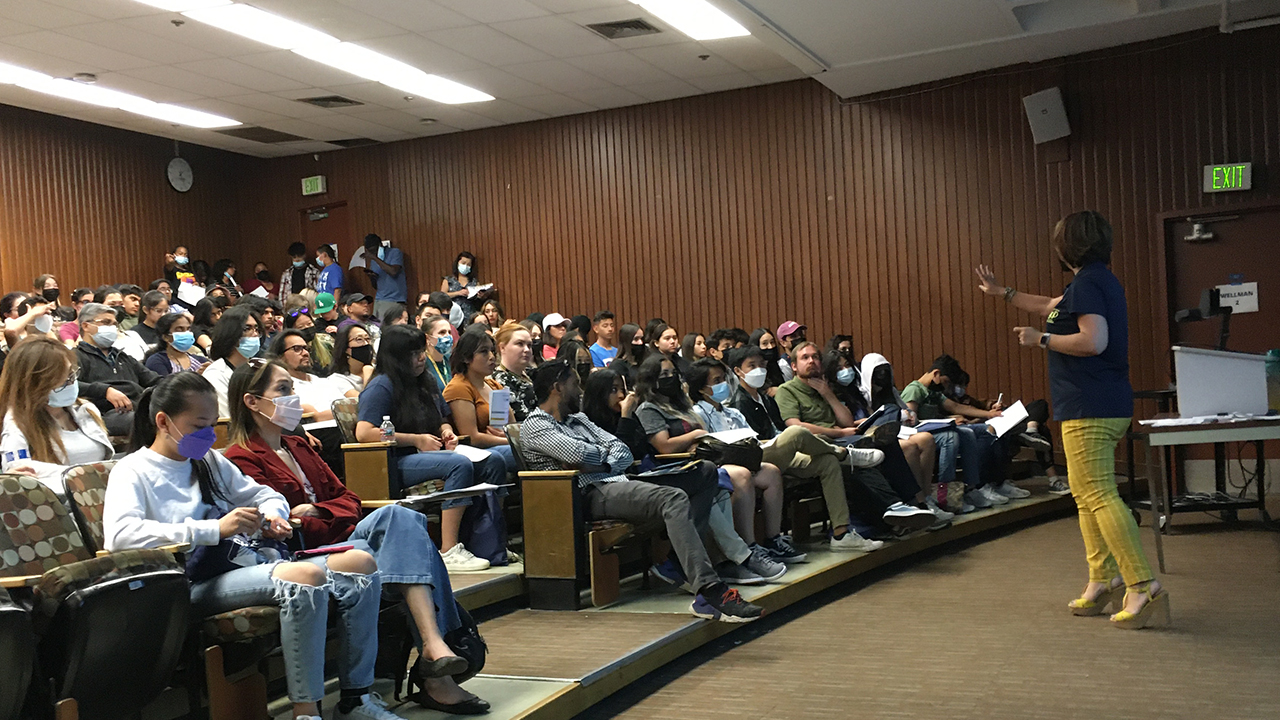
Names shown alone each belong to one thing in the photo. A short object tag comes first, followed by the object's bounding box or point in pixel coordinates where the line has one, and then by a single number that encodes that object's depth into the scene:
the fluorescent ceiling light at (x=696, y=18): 7.38
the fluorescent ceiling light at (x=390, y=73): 8.07
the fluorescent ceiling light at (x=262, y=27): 7.08
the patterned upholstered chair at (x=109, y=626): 2.35
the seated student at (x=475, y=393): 4.99
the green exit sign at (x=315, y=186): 11.61
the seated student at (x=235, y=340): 5.51
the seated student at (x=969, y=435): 6.59
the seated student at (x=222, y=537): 2.71
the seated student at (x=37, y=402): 3.72
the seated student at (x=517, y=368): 5.41
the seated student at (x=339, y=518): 3.03
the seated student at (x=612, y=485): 4.15
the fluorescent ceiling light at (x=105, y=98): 8.45
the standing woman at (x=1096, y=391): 3.96
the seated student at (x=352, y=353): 6.05
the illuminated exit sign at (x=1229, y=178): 7.98
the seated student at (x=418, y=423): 4.53
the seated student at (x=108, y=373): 5.32
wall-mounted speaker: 8.50
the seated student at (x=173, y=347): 5.96
